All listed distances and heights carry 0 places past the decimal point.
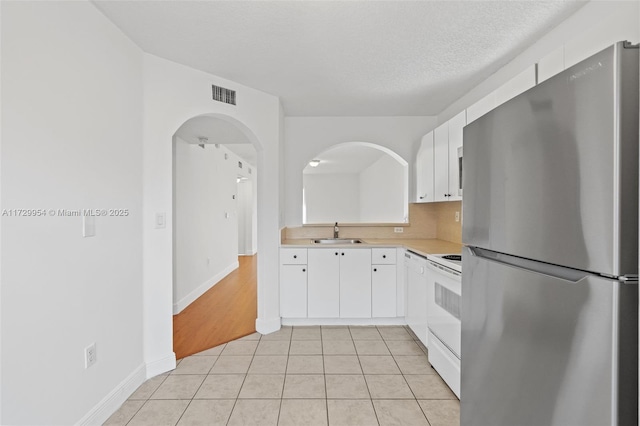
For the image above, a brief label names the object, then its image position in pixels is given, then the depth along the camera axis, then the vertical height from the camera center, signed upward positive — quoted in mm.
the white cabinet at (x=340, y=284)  3355 -798
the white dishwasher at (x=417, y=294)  2758 -808
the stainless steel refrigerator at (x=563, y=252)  690 -112
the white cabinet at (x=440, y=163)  2701 +484
